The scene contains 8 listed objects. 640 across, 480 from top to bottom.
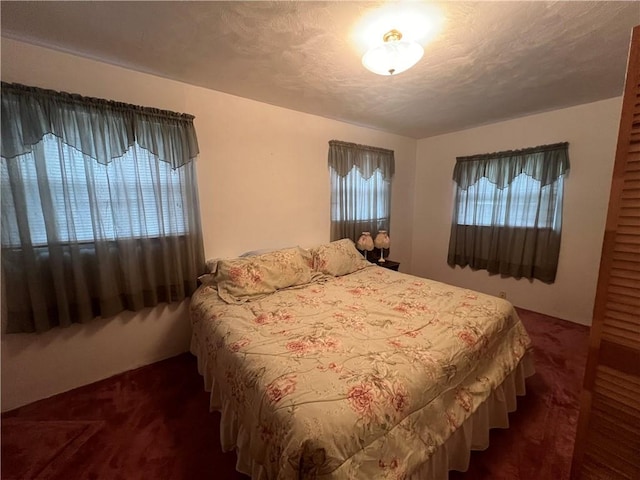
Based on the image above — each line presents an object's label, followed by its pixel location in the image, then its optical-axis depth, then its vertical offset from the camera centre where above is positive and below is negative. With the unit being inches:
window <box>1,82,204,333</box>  60.9 -0.3
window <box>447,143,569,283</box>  110.2 -4.7
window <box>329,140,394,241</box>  121.6 +7.8
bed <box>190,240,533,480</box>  34.7 -28.3
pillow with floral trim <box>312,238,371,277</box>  97.7 -21.7
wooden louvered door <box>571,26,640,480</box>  28.9 -15.4
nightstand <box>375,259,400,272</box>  130.0 -30.9
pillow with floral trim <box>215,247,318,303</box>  76.0 -22.2
